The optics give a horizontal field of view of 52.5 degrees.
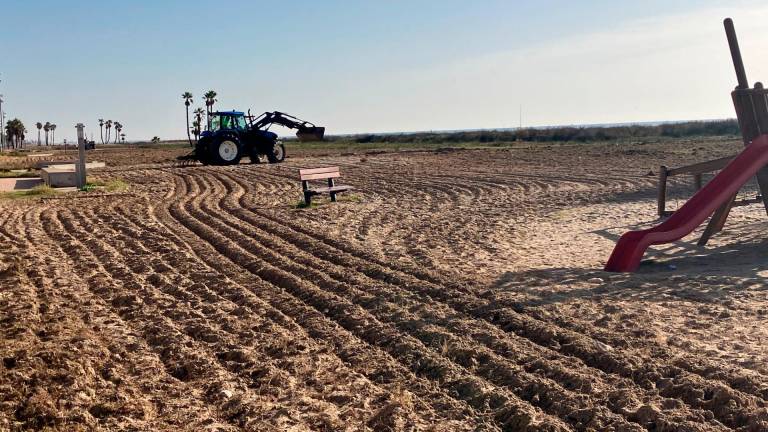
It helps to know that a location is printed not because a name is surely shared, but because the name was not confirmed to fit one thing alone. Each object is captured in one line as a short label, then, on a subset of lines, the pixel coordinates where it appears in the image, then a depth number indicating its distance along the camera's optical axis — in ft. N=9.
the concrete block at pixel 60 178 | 65.41
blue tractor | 97.50
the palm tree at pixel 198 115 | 345.94
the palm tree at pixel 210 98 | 300.40
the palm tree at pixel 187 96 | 325.62
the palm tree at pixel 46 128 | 495.41
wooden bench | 47.70
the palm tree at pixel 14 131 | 357.61
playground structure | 26.48
